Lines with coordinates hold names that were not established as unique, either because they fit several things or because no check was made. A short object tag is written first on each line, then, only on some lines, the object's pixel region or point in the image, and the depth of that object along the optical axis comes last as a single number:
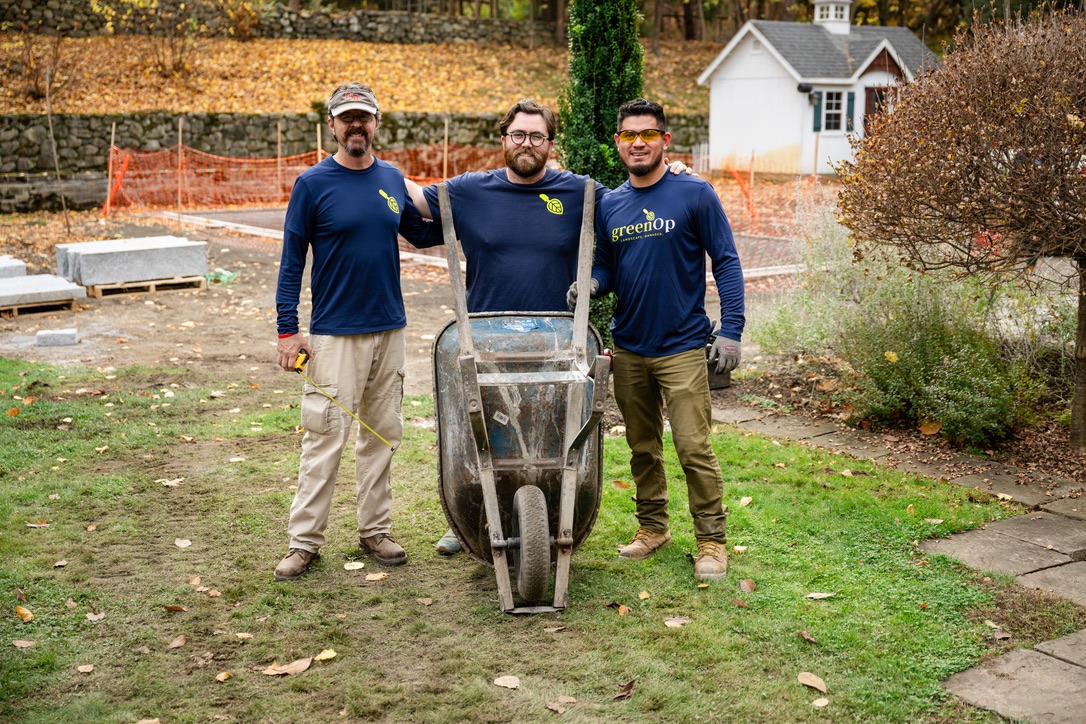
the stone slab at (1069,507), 5.34
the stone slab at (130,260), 12.24
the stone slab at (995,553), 4.69
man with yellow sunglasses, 4.48
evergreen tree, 7.80
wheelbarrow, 4.04
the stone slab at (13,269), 12.52
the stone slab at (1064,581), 4.36
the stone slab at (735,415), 7.22
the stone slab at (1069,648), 3.77
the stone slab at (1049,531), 4.89
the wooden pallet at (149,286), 12.30
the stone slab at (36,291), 11.14
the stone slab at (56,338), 9.67
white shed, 30.50
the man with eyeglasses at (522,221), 4.38
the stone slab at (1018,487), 5.58
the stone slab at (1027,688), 3.42
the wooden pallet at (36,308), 11.22
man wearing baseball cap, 4.53
